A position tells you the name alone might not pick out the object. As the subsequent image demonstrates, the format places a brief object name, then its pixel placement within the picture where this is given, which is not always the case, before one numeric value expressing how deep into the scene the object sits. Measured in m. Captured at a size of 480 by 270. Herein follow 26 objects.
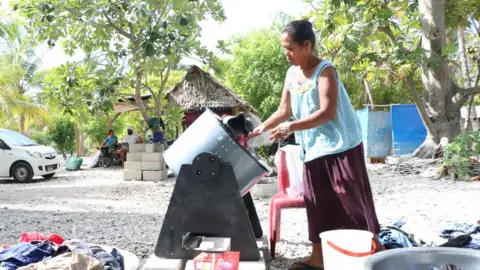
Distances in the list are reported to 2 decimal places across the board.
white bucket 2.15
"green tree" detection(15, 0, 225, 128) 8.41
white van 11.11
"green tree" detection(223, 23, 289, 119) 23.09
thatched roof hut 16.05
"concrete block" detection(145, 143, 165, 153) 10.42
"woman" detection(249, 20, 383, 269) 2.72
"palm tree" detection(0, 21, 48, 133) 18.80
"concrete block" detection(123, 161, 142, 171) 10.55
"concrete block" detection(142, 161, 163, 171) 10.41
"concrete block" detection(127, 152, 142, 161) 10.56
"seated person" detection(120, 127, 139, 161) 15.12
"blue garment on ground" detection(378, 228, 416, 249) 3.11
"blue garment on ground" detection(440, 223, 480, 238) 3.12
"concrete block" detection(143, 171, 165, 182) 10.39
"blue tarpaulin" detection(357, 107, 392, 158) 15.39
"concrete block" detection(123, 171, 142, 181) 10.58
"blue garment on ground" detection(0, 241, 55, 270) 2.05
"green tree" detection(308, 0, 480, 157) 9.86
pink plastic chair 3.66
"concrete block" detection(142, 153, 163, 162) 10.40
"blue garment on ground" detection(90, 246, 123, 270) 2.12
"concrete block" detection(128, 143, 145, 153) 10.58
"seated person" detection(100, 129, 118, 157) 15.82
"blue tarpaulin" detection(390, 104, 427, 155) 14.77
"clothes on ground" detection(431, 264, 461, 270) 1.55
